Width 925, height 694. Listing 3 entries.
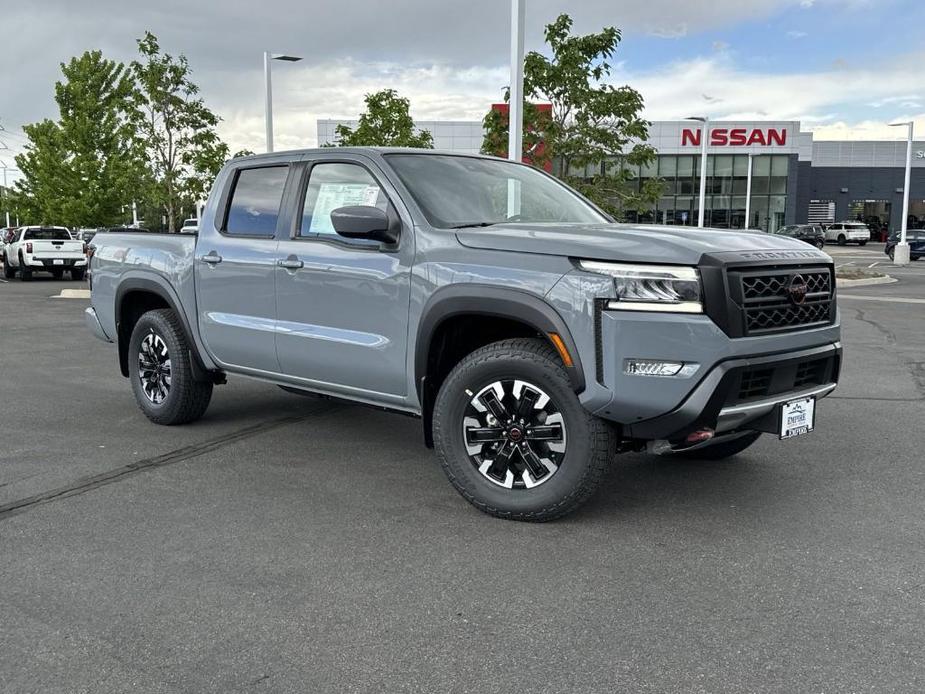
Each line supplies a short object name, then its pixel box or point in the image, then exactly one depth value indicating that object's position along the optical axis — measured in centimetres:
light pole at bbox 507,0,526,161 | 1186
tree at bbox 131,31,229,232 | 2167
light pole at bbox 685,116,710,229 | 3634
